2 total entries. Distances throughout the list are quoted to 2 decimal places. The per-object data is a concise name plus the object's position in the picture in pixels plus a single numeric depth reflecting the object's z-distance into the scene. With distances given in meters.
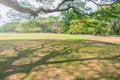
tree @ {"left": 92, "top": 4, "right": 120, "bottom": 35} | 7.69
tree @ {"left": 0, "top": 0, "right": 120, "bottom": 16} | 4.83
